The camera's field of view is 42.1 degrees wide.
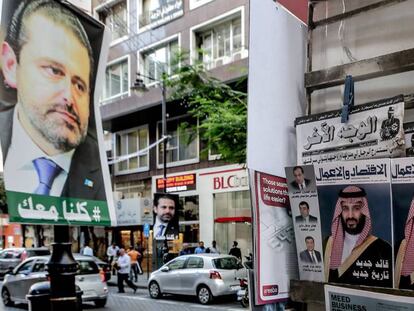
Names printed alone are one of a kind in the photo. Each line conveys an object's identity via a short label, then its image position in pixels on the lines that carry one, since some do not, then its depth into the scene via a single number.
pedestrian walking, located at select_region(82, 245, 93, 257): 25.50
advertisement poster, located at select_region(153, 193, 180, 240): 21.53
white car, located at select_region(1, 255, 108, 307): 15.88
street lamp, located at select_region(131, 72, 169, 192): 21.62
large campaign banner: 2.82
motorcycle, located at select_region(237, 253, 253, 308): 14.02
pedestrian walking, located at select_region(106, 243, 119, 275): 26.86
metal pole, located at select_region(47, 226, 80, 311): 2.90
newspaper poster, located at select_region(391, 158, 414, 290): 1.92
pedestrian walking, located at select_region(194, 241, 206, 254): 23.08
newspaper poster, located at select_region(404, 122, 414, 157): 2.06
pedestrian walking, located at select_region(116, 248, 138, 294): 20.19
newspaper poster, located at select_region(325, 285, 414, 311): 1.92
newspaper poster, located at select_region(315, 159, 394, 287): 1.98
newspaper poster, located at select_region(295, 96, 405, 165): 2.06
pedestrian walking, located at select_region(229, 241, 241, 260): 22.94
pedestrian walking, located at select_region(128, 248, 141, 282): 23.75
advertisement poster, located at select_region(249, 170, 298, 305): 2.16
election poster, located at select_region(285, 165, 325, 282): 2.18
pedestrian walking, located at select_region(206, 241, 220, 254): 23.59
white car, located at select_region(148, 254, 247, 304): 16.53
